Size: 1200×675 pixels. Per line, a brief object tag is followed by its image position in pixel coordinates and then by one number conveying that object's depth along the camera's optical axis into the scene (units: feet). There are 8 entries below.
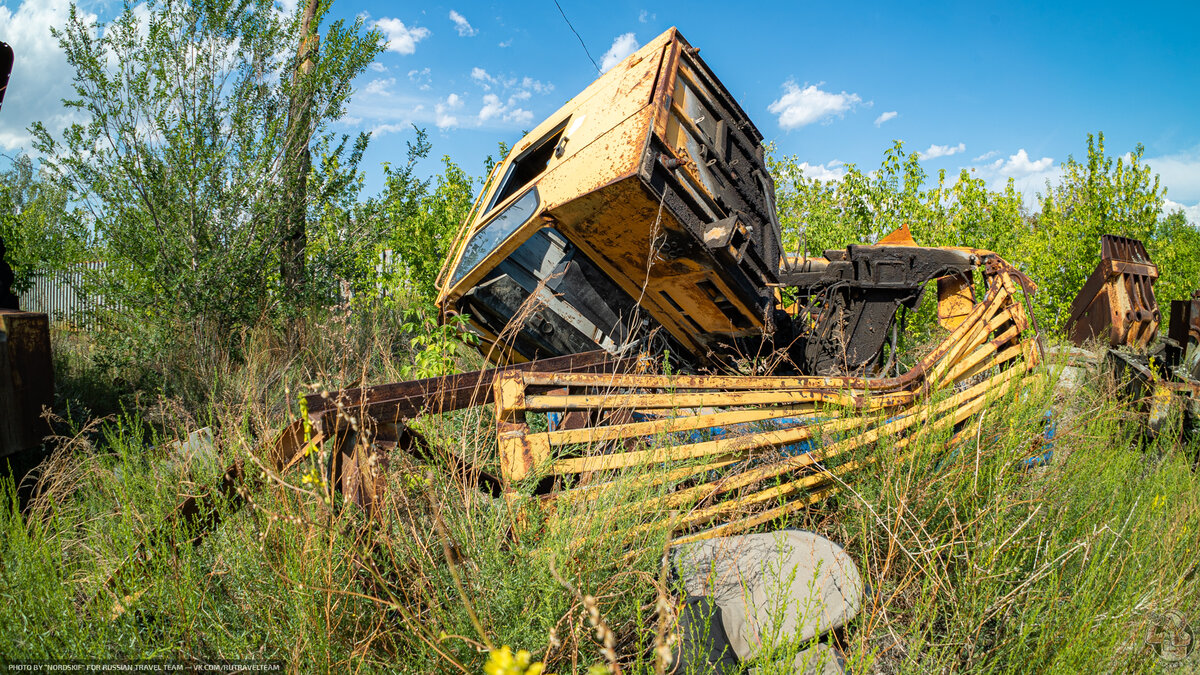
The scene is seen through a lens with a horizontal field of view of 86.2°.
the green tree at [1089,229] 25.35
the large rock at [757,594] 7.08
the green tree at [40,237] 20.98
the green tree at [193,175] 19.97
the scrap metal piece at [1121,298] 19.34
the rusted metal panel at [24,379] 11.94
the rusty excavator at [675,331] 8.93
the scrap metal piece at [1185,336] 18.11
